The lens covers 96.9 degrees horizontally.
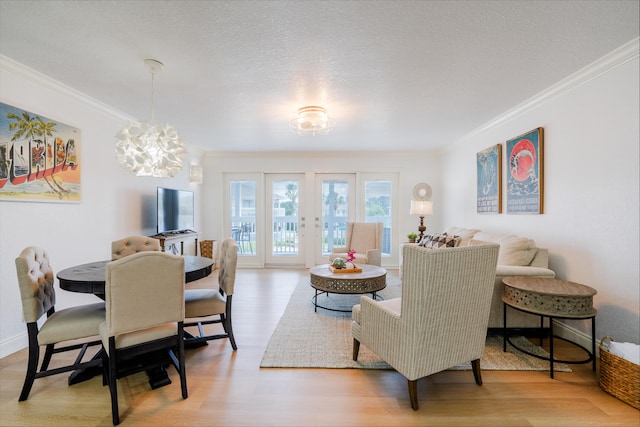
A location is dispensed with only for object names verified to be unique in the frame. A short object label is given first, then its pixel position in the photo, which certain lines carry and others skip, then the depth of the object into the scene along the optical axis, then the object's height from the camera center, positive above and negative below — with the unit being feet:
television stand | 12.75 -1.44
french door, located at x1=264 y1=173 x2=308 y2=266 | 19.29 -0.72
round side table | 6.46 -2.07
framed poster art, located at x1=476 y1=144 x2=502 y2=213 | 11.85 +1.39
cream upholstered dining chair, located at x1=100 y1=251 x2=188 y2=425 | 5.39 -2.03
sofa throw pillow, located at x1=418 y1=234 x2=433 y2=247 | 13.86 -1.45
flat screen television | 13.46 -0.07
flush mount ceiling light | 10.03 +3.27
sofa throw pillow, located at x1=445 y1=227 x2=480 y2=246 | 12.09 -1.03
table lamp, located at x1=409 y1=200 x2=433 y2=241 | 15.47 +0.15
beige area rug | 7.18 -3.91
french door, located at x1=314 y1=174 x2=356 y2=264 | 19.06 +0.07
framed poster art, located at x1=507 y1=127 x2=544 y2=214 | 9.66 +1.40
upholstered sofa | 8.18 -1.66
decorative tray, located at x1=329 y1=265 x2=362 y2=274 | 10.56 -2.24
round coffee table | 9.84 -2.53
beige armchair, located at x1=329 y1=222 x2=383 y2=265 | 15.55 -1.51
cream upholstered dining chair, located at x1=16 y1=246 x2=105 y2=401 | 5.81 -2.45
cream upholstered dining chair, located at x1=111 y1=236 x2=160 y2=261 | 9.23 -1.26
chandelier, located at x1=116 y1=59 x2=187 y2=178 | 6.89 +1.52
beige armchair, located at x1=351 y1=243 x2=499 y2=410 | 5.27 -2.03
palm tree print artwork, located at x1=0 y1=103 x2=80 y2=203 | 7.65 +1.48
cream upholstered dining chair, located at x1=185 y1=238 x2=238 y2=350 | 7.72 -2.57
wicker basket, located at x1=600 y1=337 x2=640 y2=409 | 5.60 -3.39
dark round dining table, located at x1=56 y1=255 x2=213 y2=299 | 5.98 -1.53
